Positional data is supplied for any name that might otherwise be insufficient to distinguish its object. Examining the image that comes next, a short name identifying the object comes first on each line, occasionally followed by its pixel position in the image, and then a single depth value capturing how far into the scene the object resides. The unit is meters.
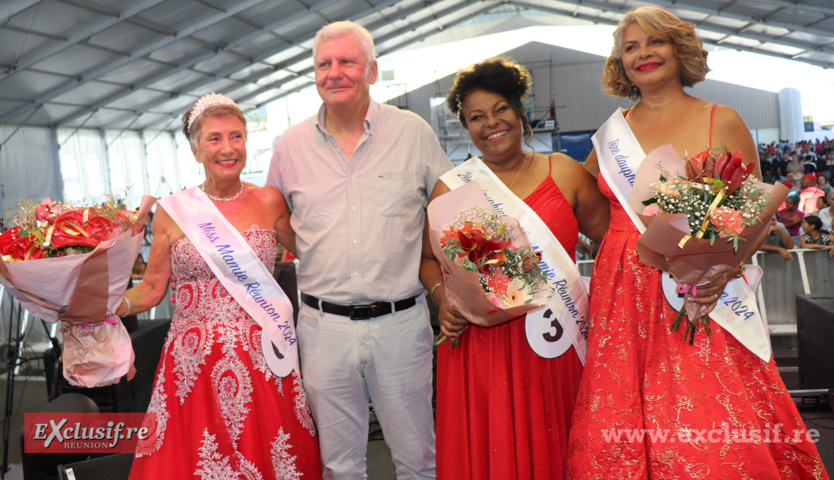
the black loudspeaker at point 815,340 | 3.49
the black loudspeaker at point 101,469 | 2.11
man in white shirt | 1.80
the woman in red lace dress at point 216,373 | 1.76
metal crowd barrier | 5.09
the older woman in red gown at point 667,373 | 1.42
